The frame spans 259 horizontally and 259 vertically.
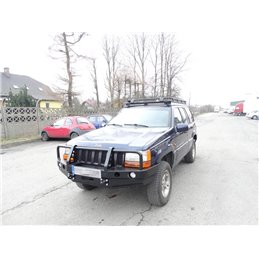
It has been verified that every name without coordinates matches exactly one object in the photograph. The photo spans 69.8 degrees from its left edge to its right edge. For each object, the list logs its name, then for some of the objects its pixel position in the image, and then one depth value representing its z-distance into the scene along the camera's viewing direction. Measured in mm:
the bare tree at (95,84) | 25383
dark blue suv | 2656
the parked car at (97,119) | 12153
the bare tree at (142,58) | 26078
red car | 9552
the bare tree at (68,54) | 14980
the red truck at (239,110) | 42284
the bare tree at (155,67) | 26991
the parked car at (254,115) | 27780
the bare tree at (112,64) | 25734
